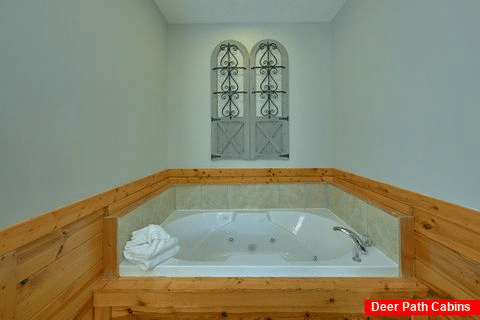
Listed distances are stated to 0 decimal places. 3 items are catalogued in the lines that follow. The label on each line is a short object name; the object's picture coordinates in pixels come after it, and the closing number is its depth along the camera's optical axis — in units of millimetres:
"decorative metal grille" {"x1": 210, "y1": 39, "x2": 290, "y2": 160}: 2607
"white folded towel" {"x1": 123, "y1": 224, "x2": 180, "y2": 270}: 1421
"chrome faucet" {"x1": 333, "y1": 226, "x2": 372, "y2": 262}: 1515
